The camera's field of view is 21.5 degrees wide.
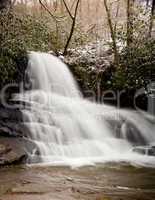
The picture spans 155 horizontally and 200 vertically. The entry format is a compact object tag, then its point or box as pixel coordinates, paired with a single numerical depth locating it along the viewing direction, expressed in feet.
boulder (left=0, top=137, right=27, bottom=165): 28.68
